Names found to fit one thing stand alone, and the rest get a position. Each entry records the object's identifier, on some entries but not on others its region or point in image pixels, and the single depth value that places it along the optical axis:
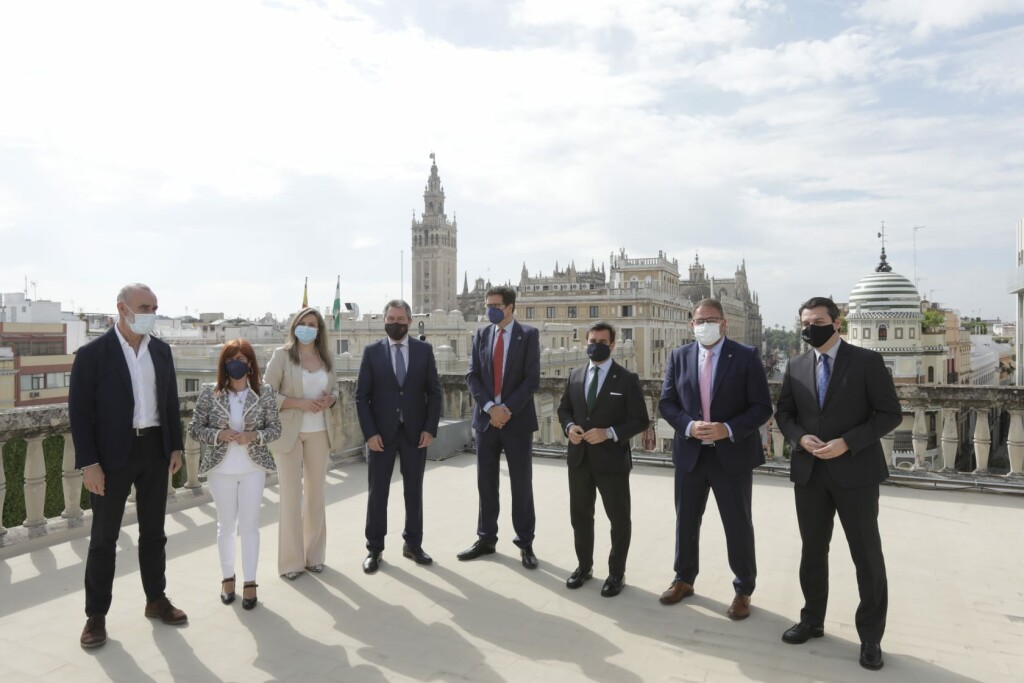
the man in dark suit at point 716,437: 4.34
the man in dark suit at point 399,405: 5.33
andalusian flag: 39.66
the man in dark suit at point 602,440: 4.68
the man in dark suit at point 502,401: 5.33
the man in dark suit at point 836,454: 3.73
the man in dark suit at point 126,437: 3.89
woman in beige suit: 4.97
